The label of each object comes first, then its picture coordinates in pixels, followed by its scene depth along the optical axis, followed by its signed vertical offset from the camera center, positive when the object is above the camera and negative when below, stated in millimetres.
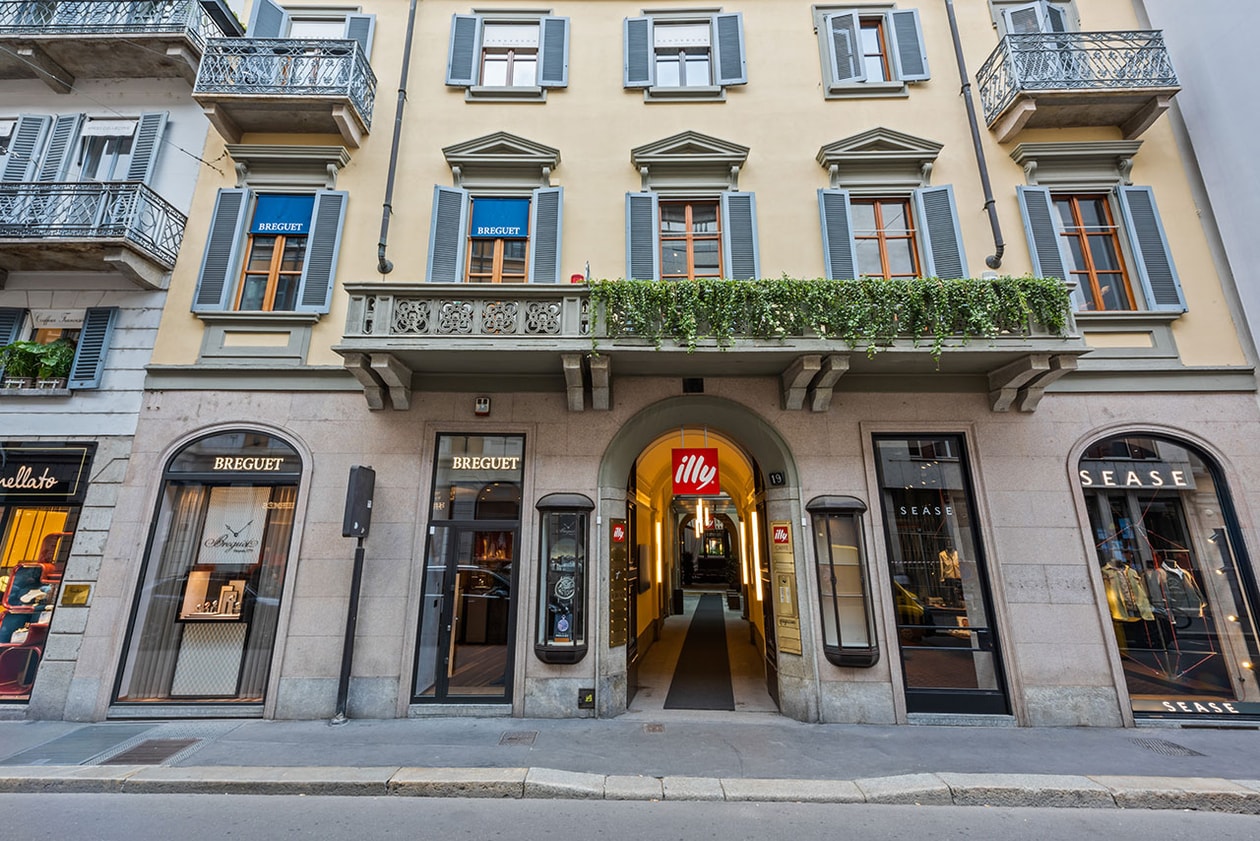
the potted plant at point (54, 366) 8047 +3033
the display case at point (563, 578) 7317 -189
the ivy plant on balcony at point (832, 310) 7086 +3384
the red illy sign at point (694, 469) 8273 +1475
